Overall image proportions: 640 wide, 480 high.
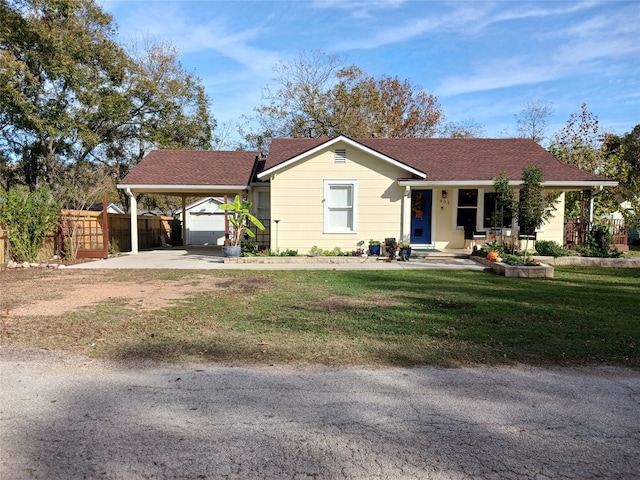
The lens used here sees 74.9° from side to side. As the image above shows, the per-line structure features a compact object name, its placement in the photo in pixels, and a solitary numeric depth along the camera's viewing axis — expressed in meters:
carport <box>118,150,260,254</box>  16.47
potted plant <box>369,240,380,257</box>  14.16
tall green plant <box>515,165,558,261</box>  11.44
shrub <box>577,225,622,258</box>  12.99
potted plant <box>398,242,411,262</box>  13.56
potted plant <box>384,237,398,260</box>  13.51
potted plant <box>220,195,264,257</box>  13.73
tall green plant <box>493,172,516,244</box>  11.93
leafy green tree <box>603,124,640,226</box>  13.55
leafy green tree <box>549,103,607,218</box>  17.66
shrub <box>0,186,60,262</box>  12.18
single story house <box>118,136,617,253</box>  14.32
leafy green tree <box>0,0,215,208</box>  19.33
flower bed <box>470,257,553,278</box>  10.24
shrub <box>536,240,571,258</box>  12.95
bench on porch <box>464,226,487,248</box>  15.20
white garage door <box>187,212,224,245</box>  25.82
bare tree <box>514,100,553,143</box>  30.27
